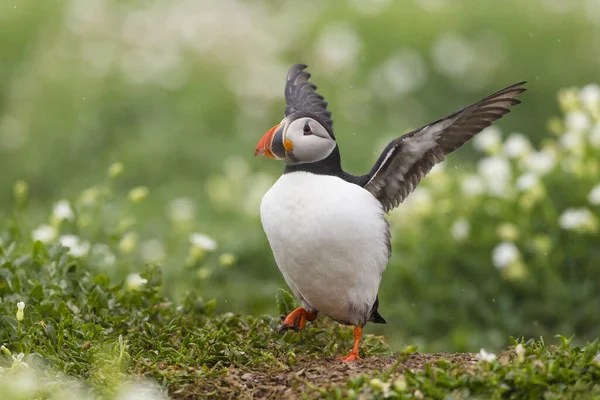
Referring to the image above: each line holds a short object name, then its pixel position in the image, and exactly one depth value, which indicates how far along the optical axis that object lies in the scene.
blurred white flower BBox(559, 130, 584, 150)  13.62
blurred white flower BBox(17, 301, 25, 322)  7.51
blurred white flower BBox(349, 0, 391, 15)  24.80
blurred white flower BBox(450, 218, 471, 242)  13.52
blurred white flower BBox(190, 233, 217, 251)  9.75
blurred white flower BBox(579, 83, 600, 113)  13.84
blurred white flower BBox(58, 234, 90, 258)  9.63
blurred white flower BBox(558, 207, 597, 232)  12.74
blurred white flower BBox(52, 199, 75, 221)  10.27
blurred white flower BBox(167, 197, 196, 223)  13.81
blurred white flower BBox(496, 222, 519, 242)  12.87
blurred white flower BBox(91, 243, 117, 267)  10.20
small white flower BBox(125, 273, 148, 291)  9.19
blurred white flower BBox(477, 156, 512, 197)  13.62
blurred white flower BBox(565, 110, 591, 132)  13.65
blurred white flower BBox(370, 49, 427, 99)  22.06
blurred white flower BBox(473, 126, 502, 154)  13.82
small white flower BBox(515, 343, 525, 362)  7.07
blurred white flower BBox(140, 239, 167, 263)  14.15
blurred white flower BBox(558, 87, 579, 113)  13.87
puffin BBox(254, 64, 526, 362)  7.75
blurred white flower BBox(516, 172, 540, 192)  13.02
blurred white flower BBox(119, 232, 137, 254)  10.09
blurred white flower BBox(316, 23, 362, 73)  22.28
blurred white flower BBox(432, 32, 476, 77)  22.23
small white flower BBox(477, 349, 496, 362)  7.01
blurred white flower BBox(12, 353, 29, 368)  7.18
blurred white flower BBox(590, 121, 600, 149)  13.48
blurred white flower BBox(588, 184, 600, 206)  12.77
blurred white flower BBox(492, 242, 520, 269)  12.73
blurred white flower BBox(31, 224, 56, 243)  10.19
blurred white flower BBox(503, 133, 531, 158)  13.69
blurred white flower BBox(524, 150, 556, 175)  13.50
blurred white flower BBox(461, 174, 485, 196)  13.89
